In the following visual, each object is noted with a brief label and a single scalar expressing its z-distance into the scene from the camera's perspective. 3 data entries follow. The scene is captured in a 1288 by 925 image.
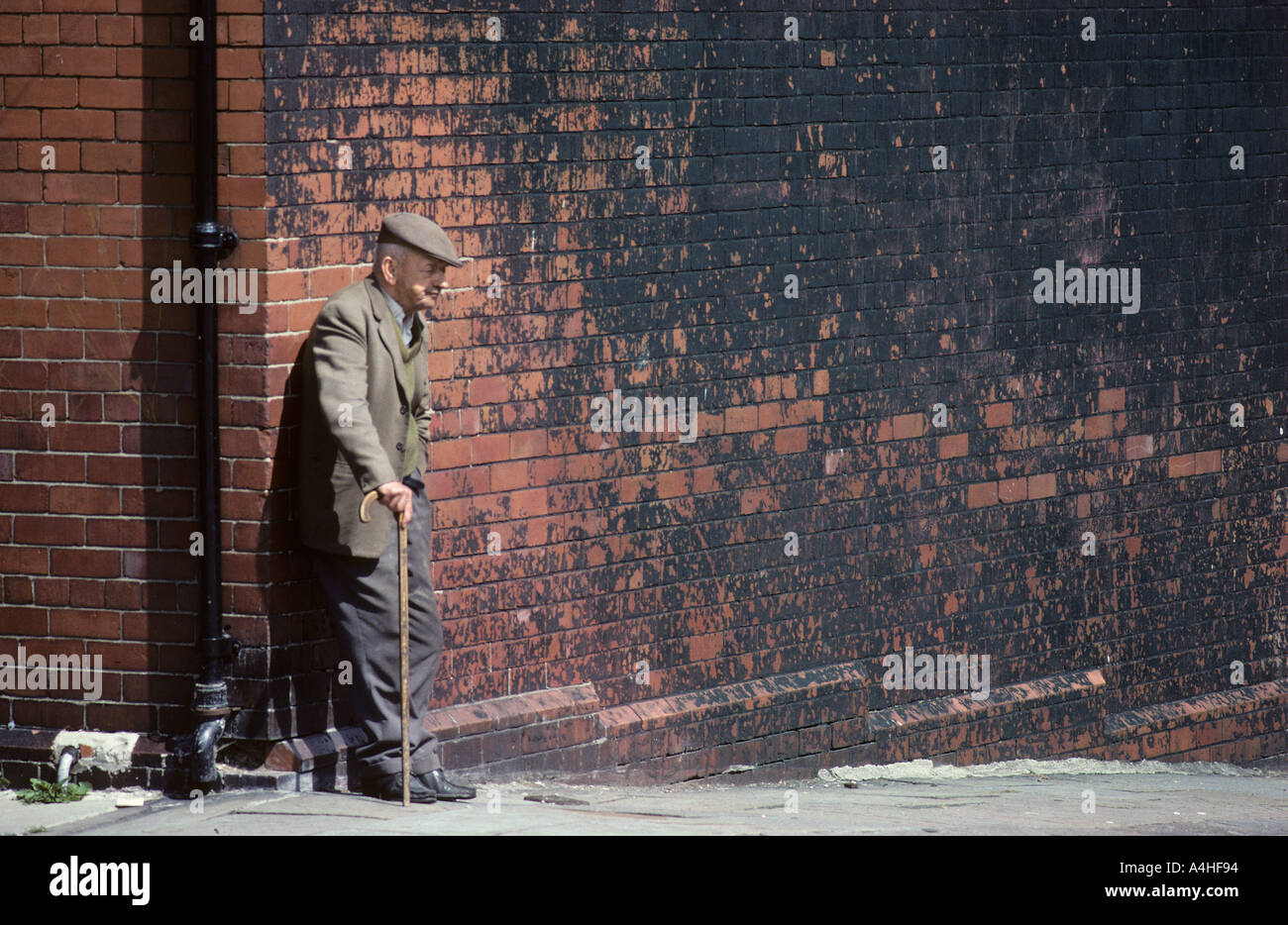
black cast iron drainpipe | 12.93
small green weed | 13.27
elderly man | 12.82
